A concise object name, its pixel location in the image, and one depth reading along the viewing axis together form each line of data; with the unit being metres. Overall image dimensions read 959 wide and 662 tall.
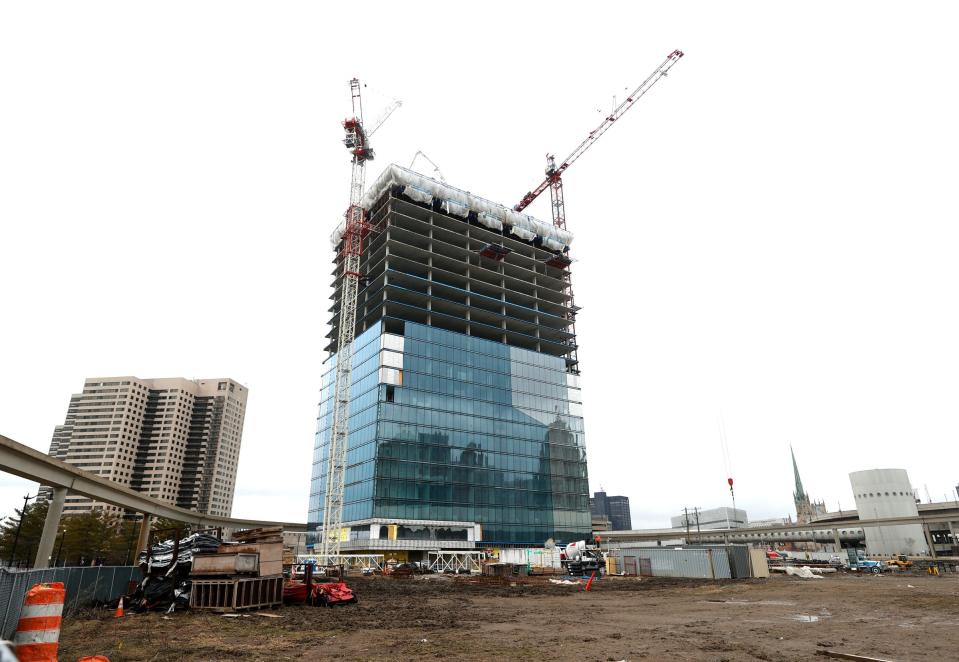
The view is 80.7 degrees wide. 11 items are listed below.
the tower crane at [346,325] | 74.88
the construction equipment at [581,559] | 55.56
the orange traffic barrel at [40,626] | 10.09
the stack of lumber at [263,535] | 28.11
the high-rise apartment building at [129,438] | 187.12
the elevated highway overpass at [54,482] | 24.61
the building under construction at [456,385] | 78.69
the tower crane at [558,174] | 118.57
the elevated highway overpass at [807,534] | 95.19
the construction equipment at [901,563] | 63.44
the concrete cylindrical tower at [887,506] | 93.12
